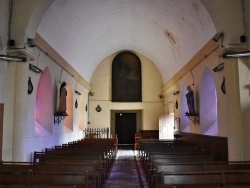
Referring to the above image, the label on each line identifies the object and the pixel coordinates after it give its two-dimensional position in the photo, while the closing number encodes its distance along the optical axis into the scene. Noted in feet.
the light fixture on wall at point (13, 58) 19.93
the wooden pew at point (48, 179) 13.39
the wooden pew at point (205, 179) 13.51
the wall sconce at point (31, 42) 22.02
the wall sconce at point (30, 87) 24.75
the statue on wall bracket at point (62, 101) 33.65
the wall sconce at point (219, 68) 24.80
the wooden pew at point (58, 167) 15.71
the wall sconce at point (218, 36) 21.36
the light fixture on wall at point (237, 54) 19.69
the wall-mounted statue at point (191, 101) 34.31
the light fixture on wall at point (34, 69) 24.77
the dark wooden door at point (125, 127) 63.93
